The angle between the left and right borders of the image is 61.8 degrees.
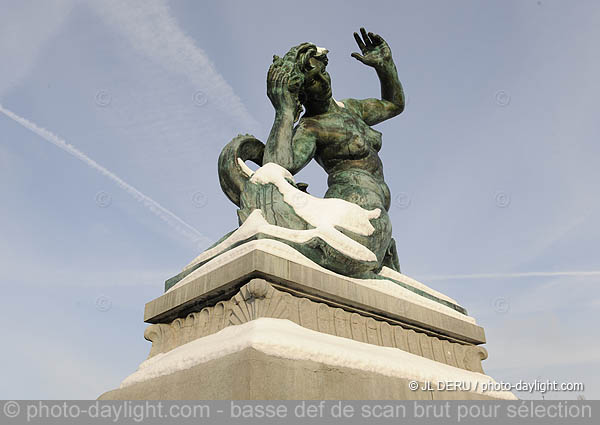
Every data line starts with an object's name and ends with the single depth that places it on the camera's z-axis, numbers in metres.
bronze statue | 4.78
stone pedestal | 3.50
